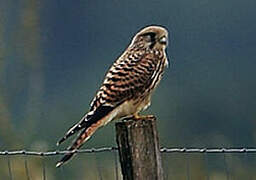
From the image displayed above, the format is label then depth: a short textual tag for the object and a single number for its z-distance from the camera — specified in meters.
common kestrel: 9.57
